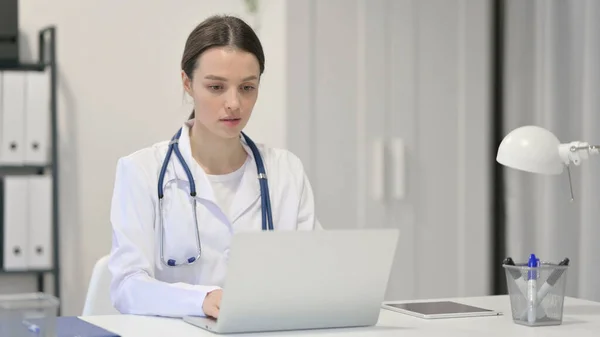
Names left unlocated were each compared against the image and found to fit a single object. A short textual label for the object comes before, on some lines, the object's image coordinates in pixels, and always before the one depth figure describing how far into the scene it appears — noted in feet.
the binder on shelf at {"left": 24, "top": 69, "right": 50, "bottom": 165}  16.52
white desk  11.97
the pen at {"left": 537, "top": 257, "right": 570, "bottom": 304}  12.51
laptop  11.62
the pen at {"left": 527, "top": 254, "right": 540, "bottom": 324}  12.48
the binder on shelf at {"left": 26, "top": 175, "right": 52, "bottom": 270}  16.48
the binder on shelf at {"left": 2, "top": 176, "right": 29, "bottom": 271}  16.36
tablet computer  12.78
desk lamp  12.76
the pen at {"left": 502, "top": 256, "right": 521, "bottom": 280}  12.63
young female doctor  13.31
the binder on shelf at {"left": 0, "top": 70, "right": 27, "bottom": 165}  16.44
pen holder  12.49
